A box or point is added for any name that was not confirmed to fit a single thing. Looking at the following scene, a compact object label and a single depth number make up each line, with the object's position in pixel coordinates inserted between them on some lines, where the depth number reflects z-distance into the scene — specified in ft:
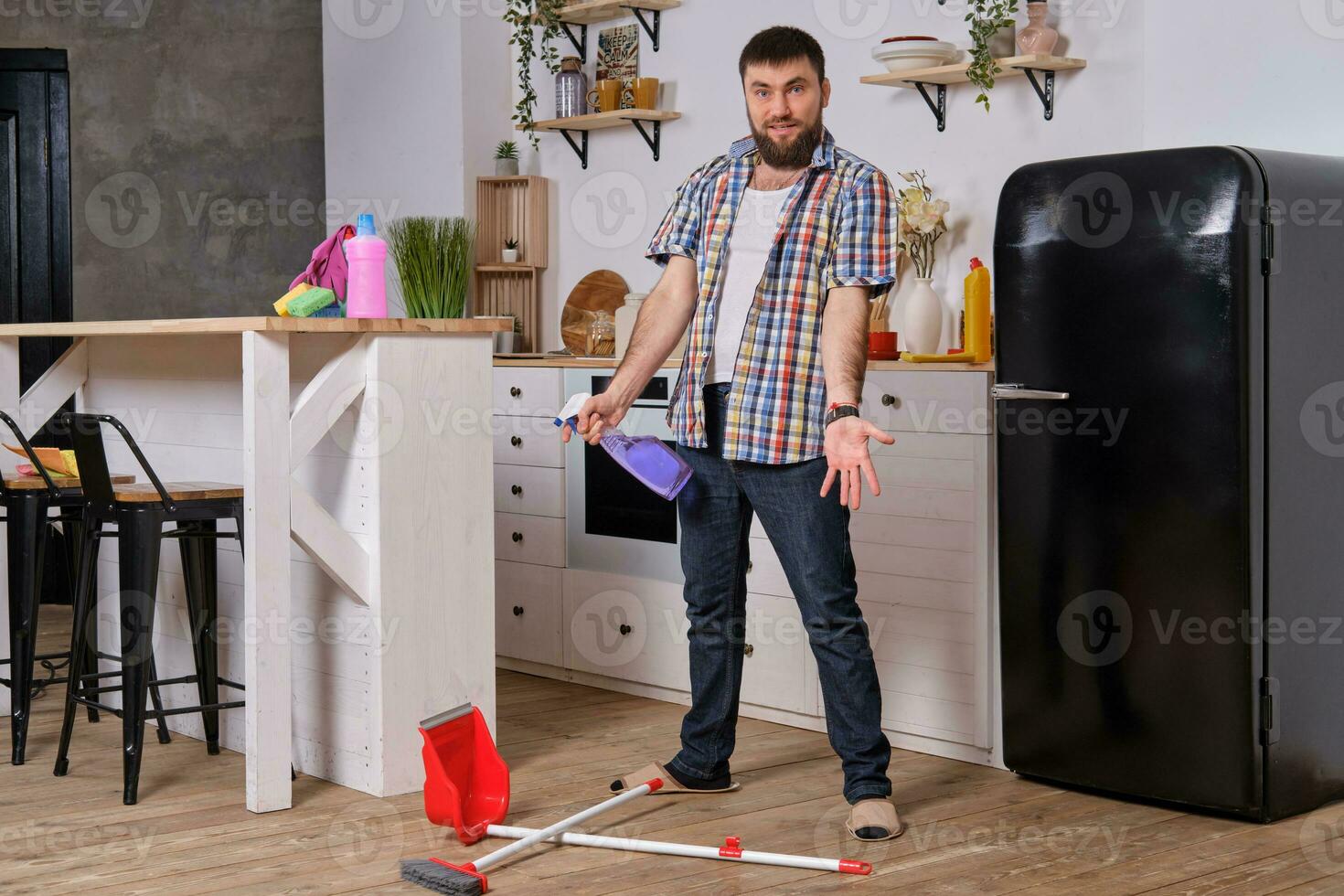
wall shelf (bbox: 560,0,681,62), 16.25
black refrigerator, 9.93
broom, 8.67
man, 9.84
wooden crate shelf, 17.70
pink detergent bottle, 10.71
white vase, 13.03
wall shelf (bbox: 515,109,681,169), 16.20
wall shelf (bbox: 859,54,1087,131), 12.48
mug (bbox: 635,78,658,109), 16.24
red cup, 12.66
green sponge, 10.57
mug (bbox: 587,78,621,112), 16.56
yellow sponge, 10.57
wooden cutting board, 16.99
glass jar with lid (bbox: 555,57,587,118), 17.03
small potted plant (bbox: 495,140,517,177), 17.75
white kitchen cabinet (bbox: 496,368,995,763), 11.78
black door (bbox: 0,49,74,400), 20.08
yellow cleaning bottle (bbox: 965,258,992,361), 12.48
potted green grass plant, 16.53
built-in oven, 14.19
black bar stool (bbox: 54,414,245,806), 10.73
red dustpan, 9.68
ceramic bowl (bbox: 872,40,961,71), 13.14
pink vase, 12.41
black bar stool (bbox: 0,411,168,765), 11.98
